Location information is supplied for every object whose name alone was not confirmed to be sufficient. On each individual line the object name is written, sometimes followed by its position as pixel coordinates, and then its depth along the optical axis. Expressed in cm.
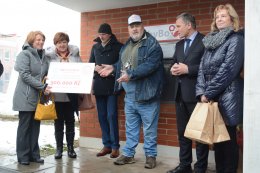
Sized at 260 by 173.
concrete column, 263
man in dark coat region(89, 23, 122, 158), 522
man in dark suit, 404
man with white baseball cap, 455
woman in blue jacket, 340
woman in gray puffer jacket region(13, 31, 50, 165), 466
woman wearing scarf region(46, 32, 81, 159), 502
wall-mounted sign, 520
